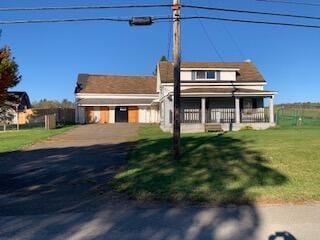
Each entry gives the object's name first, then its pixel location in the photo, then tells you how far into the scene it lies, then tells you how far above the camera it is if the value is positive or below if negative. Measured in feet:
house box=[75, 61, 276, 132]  57.59 +5.20
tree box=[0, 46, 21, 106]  57.73 +10.71
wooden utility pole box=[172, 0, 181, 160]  25.30 +4.09
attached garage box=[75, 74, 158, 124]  87.03 +5.47
